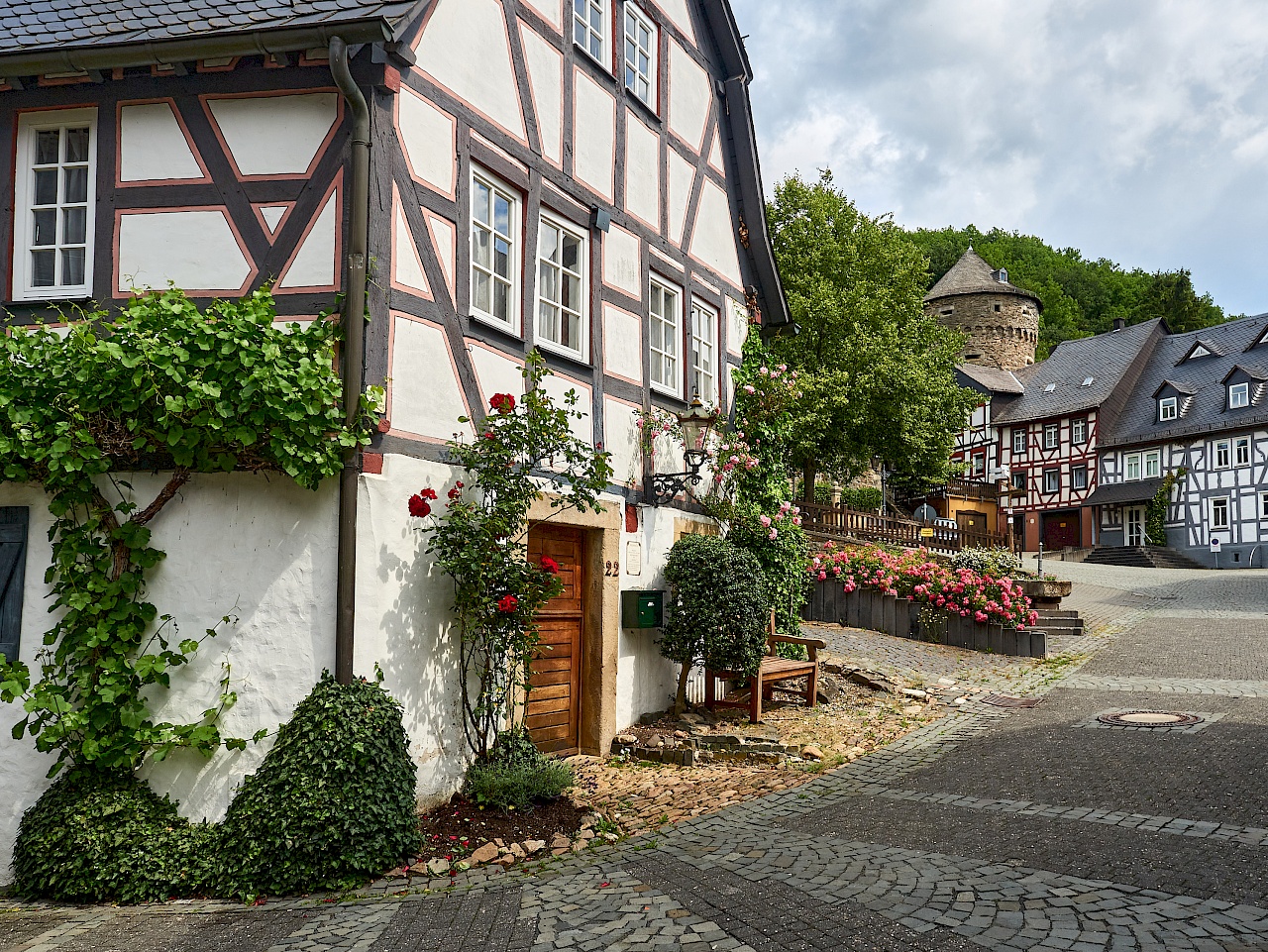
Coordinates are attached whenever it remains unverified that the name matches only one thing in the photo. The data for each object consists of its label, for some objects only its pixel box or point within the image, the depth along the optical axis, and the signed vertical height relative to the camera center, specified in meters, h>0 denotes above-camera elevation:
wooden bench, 10.38 -1.44
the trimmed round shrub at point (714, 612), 9.98 -0.72
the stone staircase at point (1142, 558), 38.91 -0.81
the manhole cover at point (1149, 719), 10.11 -1.80
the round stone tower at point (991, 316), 58.12 +12.32
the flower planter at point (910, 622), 15.60 -1.34
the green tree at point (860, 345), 27.34 +5.18
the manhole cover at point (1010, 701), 11.69 -1.87
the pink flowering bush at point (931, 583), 15.84 -0.73
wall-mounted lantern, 10.48 +0.84
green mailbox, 9.82 -0.69
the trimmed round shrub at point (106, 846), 6.21 -1.86
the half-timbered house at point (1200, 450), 39.28 +3.45
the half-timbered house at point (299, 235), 6.80 +2.12
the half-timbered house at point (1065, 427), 46.22 +5.02
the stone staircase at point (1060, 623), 17.84 -1.50
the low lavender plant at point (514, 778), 7.25 -1.68
